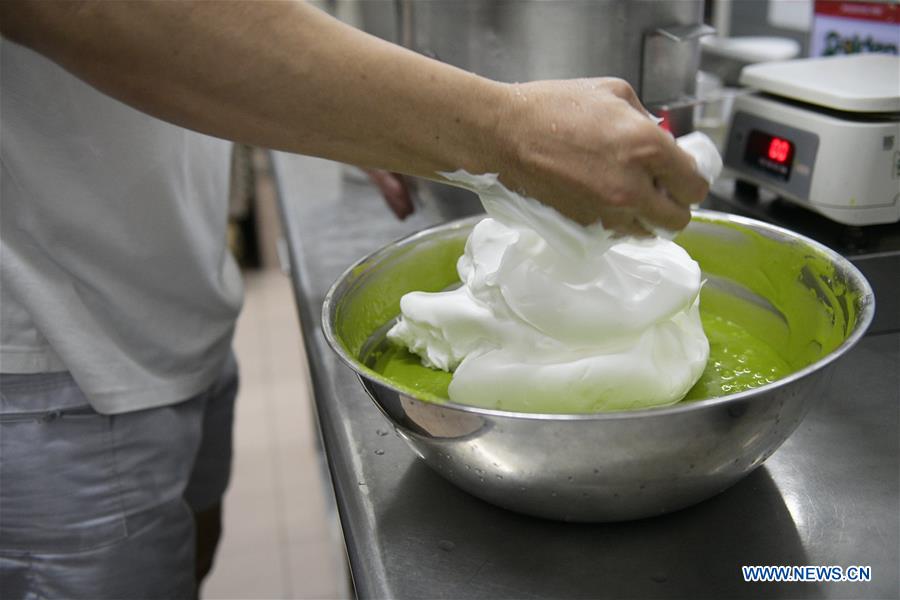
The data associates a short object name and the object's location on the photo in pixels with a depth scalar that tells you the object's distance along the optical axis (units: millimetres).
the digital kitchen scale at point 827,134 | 1073
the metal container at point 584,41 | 1178
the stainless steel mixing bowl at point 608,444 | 661
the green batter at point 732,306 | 915
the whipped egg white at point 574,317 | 781
